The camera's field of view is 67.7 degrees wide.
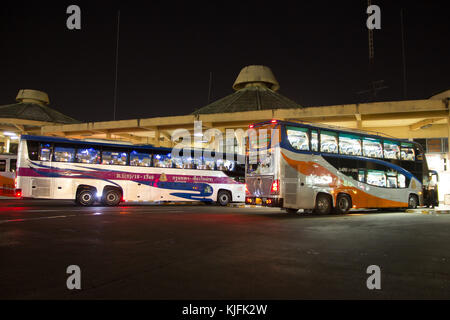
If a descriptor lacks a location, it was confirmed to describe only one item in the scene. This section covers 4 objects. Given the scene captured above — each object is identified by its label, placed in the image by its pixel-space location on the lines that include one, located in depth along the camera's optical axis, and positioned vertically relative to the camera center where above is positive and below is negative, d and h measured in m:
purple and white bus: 15.49 +0.72
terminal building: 22.06 +5.31
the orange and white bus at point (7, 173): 23.20 +0.87
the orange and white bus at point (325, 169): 12.52 +0.85
